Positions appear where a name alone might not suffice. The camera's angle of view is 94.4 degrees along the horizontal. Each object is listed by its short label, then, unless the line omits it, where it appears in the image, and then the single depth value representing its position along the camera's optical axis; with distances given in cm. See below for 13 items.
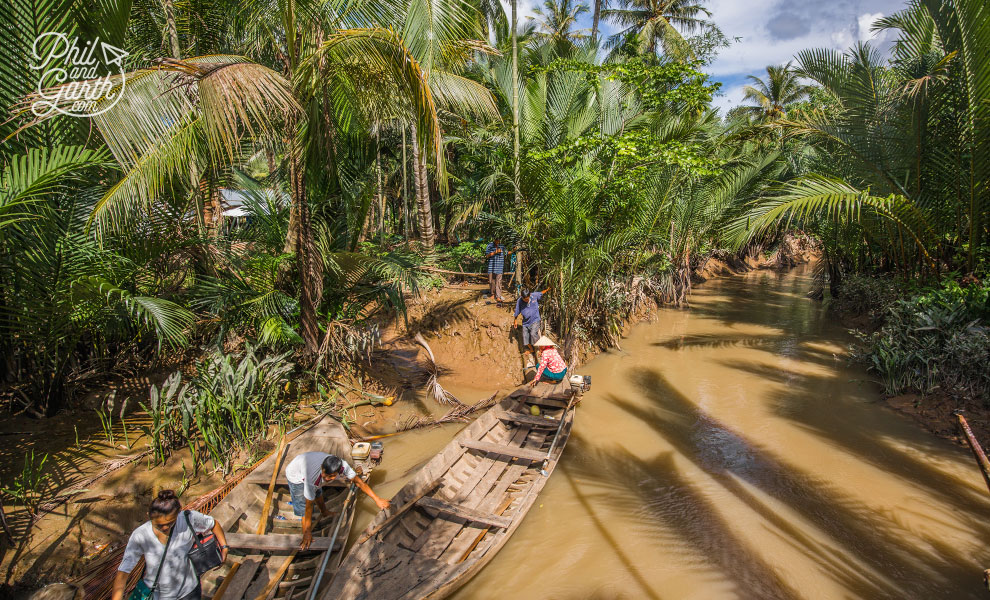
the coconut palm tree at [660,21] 1919
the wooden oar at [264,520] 327
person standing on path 930
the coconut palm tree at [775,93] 2294
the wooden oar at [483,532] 372
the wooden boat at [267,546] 338
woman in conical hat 710
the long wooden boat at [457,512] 331
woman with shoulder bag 262
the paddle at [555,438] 497
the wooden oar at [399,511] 364
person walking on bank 780
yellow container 491
